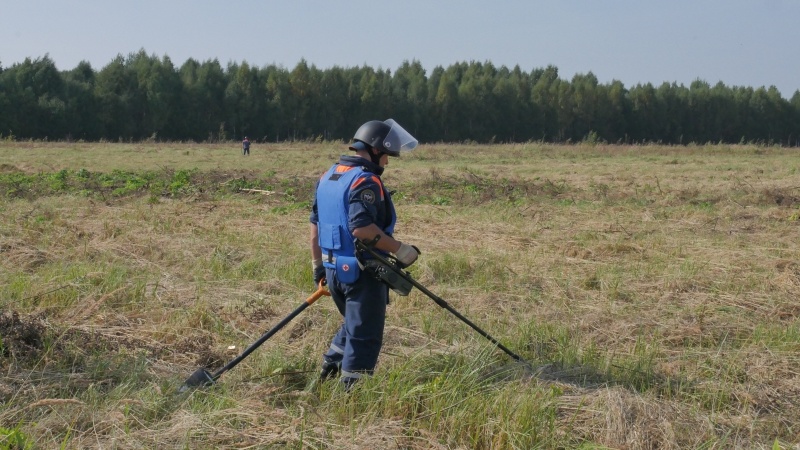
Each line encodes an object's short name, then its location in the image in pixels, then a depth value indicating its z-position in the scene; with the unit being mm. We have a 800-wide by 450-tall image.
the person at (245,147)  31938
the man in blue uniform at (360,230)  4266
